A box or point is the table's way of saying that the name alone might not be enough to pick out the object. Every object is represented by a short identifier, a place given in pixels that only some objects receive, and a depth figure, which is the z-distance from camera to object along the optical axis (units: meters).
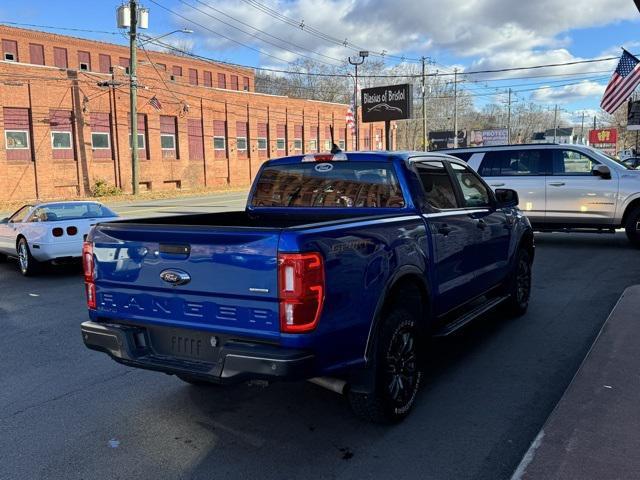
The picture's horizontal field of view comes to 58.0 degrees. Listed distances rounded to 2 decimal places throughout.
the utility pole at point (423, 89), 56.85
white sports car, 9.74
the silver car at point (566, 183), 11.25
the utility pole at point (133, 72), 30.64
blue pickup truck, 3.23
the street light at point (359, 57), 45.51
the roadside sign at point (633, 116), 39.47
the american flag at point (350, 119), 37.53
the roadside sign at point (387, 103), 36.38
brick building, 30.33
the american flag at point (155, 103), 34.72
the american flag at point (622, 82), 20.77
